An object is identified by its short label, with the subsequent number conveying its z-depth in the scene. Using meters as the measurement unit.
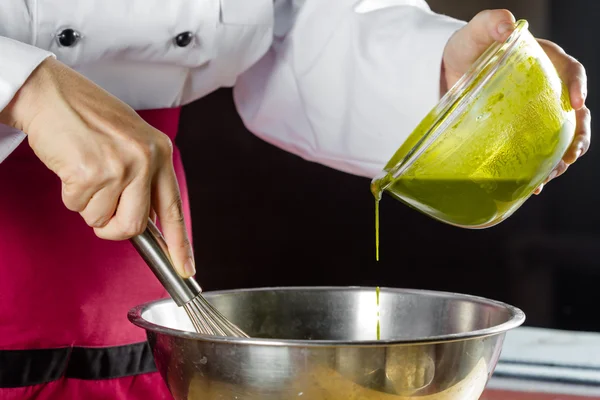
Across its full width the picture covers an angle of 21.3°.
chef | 1.14
